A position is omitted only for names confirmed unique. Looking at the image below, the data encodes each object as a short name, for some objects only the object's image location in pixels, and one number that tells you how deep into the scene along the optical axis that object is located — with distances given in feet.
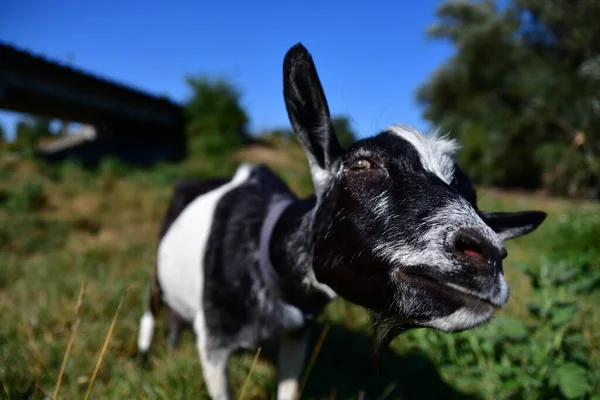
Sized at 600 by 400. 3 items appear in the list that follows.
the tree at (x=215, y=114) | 48.47
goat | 3.67
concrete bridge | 30.30
